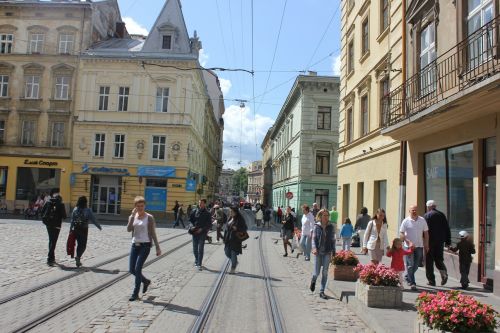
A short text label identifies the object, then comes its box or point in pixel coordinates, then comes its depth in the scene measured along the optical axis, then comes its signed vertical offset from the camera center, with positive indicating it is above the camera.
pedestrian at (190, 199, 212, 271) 12.07 -0.51
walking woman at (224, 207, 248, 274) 11.70 -0.66
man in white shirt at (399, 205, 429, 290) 9.70 -0.45
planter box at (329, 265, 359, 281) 10.70 -1.35
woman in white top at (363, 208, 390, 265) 10.13 -0.49
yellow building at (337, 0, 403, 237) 15.76 +4.33
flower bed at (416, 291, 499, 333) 4.93 -1.01
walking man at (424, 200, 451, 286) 10.08 -0.50
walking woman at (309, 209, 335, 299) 9.20 -0.64
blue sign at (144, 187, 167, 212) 36.62 +0.58
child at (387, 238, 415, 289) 9.25 -0.78
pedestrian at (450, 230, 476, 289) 9.92 -0.72
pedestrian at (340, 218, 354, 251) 16.41 -0.66
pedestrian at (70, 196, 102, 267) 11.26 -0.43
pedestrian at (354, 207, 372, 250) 16.59 -0.24
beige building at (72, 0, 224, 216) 36.62 +5.72
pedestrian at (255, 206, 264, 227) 34.44 -0.45
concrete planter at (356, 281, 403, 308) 7.73 -1.33
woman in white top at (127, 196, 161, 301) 7.99 -0.60
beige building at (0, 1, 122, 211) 36.75 +8.49
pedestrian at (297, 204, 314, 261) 14.69 -0.62
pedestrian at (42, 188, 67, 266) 11.23 -0.40
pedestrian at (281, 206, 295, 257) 16.78 -0.59
